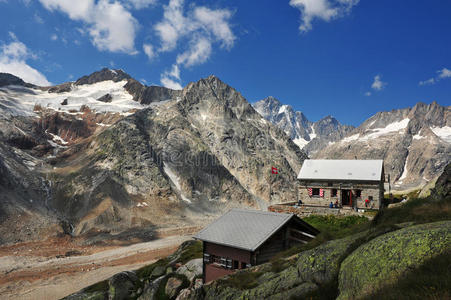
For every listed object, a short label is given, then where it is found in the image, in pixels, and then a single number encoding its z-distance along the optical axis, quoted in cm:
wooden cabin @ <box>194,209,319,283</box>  1848
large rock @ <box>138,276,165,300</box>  2173
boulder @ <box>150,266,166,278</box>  2612
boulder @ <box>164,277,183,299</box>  2089
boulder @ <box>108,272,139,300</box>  2375
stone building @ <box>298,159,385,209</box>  3494
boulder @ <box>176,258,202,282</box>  2268
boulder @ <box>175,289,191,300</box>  1694
